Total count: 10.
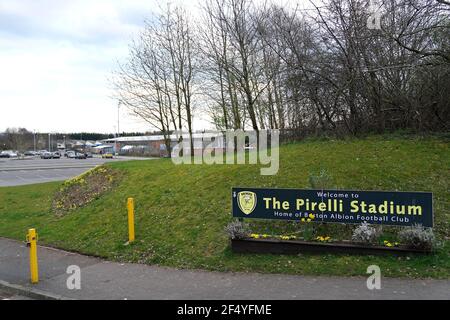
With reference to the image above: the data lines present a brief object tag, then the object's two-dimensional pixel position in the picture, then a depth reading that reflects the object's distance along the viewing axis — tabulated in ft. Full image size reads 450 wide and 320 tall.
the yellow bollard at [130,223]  31.12
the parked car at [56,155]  281.74
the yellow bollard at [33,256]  23.73
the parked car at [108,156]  264.93
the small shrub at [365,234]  24.22
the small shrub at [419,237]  22.88
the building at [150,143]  96.58
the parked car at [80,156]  271.00
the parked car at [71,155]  291.79
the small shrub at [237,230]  26.30
